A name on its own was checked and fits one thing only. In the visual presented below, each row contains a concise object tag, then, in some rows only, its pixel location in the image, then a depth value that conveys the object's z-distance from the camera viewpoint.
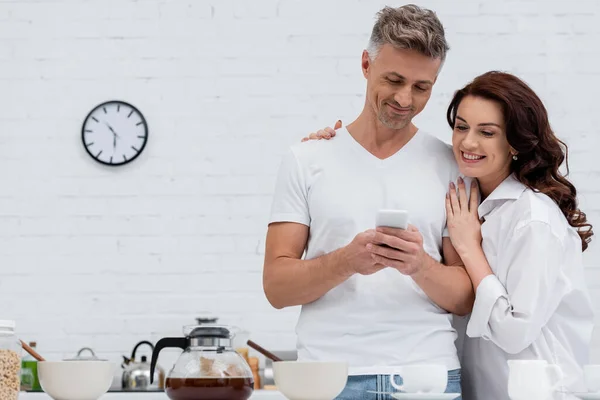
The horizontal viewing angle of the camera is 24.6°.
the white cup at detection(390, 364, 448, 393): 2.38
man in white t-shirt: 2.75
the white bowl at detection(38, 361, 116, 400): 2.35
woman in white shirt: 2.71
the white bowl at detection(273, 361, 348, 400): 2.29
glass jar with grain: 2.36
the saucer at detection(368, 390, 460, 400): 2.33
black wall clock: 5.33
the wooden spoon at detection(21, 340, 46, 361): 2.49
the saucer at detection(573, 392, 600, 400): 2.33
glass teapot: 2.36
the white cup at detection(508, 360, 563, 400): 2.36
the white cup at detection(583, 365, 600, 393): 2.35
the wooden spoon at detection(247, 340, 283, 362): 2.74
